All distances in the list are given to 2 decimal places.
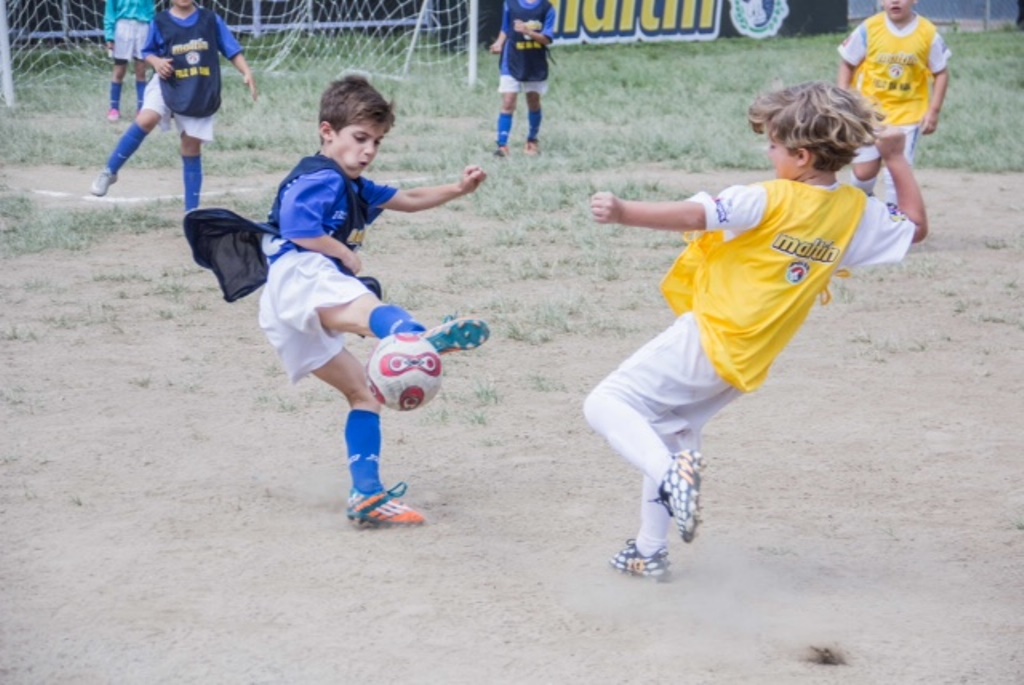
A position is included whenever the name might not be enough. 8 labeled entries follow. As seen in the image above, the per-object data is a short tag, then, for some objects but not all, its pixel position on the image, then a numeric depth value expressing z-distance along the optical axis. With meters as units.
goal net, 35.44
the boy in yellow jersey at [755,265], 7.87
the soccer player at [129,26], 29.33
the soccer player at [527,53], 25.36
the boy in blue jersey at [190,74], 19.44
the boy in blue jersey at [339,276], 9.23
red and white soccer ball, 8.44
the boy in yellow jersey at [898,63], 18.20
